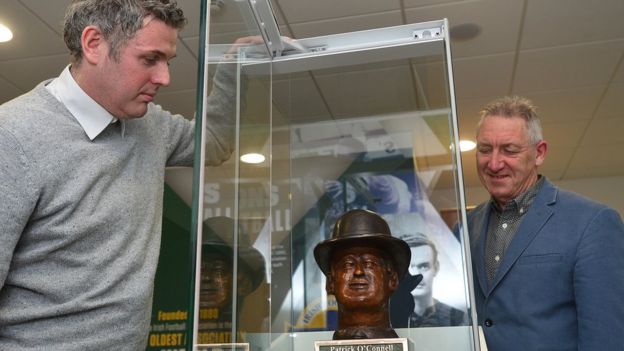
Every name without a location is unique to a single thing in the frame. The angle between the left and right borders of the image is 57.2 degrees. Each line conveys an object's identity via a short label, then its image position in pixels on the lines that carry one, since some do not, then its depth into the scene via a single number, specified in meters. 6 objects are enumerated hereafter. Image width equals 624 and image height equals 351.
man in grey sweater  1.11
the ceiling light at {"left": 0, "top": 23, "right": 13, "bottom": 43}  2.99
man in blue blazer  1.41
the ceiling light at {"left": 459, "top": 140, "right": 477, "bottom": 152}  4.94
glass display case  1.02
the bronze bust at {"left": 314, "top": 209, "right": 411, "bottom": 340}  1.37
